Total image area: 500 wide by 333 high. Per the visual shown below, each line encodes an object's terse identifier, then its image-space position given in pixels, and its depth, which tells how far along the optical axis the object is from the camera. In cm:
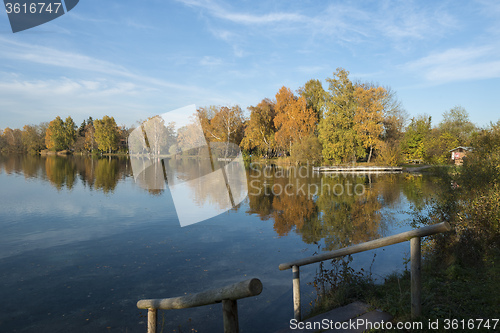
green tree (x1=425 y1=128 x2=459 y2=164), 5044
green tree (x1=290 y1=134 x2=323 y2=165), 5081
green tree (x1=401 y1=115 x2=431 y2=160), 5366
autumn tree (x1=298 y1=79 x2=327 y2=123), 5881
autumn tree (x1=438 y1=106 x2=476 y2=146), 6544
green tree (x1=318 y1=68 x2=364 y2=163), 4812
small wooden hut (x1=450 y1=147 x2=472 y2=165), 5256
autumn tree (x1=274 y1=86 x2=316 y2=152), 5434
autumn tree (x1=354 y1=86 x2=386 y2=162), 4701
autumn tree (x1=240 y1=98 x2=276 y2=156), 6206
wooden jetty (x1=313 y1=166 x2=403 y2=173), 4456
